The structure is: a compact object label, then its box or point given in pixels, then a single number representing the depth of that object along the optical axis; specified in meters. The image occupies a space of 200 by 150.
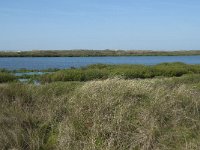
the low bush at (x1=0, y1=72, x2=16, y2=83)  18.57
